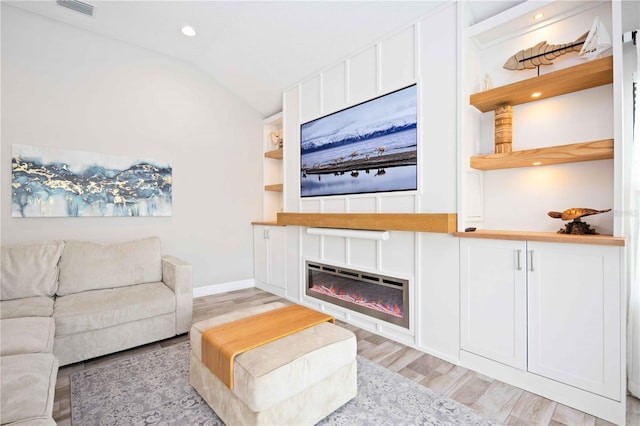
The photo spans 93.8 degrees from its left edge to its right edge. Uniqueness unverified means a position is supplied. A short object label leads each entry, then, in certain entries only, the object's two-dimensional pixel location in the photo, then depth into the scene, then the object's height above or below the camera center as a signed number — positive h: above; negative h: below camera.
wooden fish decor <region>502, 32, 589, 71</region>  2.00 +1.06
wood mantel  2.27 -0.13
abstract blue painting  2.94 +0.29
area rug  1.69 -1.19
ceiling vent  2.86 +2.01
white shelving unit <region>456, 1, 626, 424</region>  1.71 -0.06
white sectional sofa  2.06 -0.73
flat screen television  2.63 +0.60
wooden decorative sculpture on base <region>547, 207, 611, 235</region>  1.89 -0.11
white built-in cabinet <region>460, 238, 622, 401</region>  1.69 -0.66
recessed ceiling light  3.30 +2.00
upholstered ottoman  1.42 -0.88
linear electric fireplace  2.69 -0.86
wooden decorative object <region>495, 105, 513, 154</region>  2.23 +0.57
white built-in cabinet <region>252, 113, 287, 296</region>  4.11 -0.25
